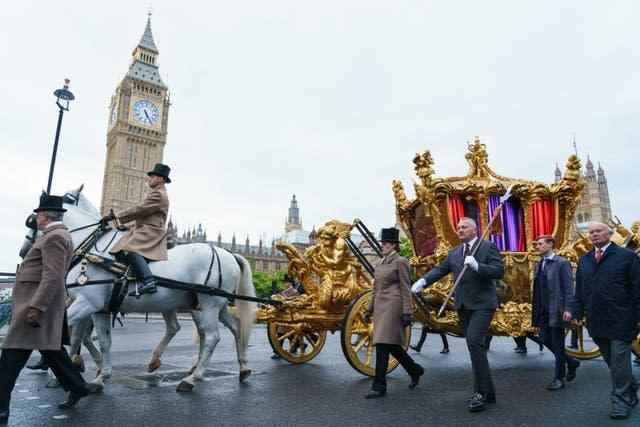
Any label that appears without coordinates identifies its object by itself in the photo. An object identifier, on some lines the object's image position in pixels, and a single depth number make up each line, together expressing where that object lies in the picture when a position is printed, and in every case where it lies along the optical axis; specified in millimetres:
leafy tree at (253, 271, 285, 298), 63469
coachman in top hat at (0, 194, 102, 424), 3932
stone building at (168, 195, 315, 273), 101481
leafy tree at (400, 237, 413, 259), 39375
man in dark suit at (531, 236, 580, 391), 5645
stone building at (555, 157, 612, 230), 89062
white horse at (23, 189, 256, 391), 5254
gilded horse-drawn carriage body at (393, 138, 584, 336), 7211
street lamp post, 9852
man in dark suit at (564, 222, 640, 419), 4277
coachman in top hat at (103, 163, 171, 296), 5258
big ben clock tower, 84625
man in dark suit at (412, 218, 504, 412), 4531
